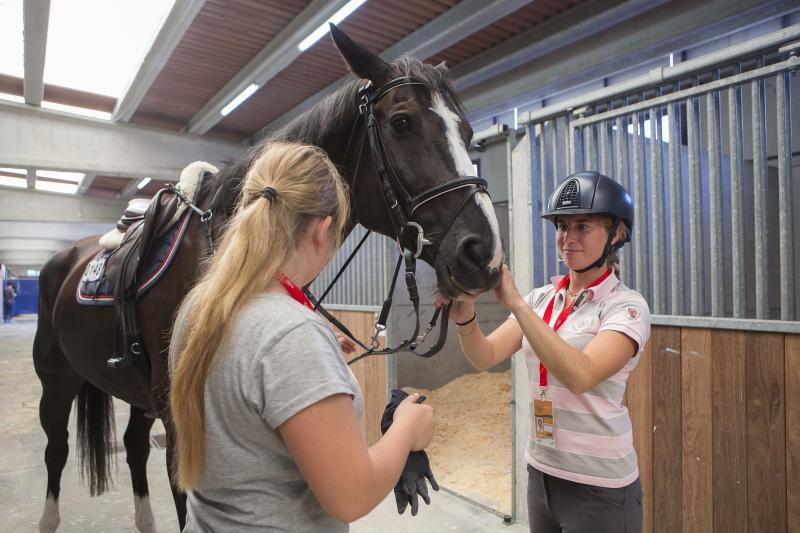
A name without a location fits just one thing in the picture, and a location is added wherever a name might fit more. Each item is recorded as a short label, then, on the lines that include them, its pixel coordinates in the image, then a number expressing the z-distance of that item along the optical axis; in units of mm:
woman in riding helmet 1205
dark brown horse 1395
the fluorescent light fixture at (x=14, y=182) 10505
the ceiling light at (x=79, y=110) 6154
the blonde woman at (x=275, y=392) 711
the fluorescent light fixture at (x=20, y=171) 9680
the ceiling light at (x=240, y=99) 5262
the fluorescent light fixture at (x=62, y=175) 10040
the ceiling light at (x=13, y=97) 5863
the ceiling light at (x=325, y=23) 3658
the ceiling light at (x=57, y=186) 10898
